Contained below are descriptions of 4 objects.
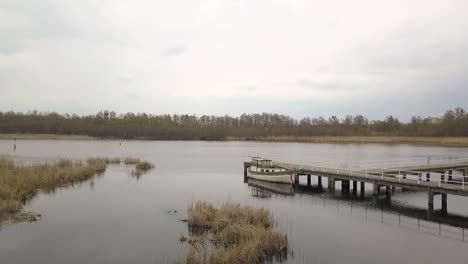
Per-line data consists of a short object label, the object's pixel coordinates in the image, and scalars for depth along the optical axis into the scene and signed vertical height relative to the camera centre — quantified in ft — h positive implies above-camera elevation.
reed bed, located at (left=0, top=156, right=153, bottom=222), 66.03 -11.54
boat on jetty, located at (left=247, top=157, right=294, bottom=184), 108.99 -11.48
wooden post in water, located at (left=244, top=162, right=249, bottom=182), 126.39 -12.47
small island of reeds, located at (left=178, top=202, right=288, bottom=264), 43.01 -13.37
